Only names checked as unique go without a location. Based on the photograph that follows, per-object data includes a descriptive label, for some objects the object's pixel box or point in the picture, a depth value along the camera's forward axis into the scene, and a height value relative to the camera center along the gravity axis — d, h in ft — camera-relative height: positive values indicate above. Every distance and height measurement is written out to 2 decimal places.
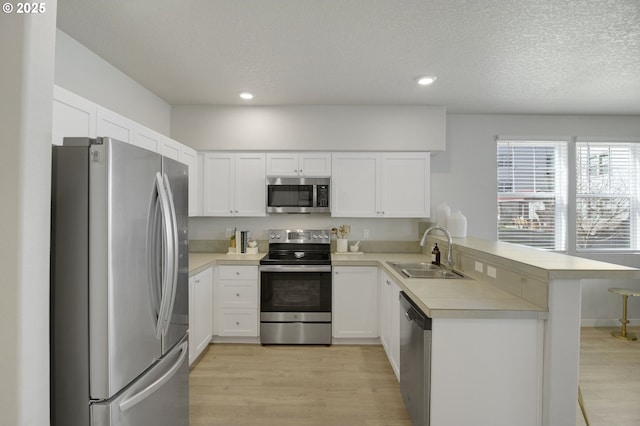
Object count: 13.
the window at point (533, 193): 13.15 +0.88
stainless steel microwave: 11.96 +0.65
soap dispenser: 10.10 -1.39
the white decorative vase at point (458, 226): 10.62 -0.44
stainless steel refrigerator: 4.00 -0.97
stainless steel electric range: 10.89 -3.16
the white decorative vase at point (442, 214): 11.60 -0.04
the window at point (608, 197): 13.14 +0.74
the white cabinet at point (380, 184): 12.07 +1.07
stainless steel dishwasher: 5.54 -2.88
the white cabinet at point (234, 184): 12.15 +1.01
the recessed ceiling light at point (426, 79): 9.30 +4.00
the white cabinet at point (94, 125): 5.39 +1.80
